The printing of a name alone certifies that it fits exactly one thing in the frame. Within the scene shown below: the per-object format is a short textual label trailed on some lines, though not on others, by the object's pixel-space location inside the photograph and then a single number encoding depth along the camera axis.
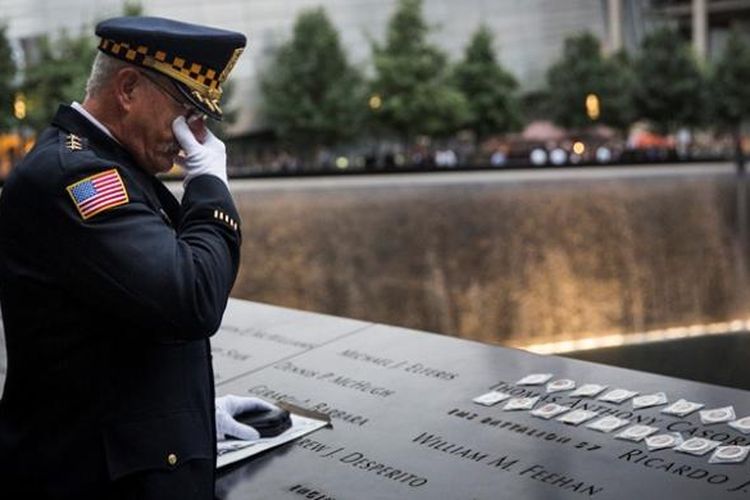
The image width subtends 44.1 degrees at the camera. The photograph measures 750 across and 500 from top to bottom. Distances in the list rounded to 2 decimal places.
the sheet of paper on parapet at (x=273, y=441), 2.71
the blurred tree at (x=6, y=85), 39.19
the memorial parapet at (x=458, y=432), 2.43
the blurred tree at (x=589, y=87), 43.34
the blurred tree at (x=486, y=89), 44.12
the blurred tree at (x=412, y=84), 42.09
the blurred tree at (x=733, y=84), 43.72
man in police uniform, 1.92
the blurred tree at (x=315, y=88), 43.84
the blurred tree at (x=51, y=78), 39.94
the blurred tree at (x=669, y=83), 42.09
